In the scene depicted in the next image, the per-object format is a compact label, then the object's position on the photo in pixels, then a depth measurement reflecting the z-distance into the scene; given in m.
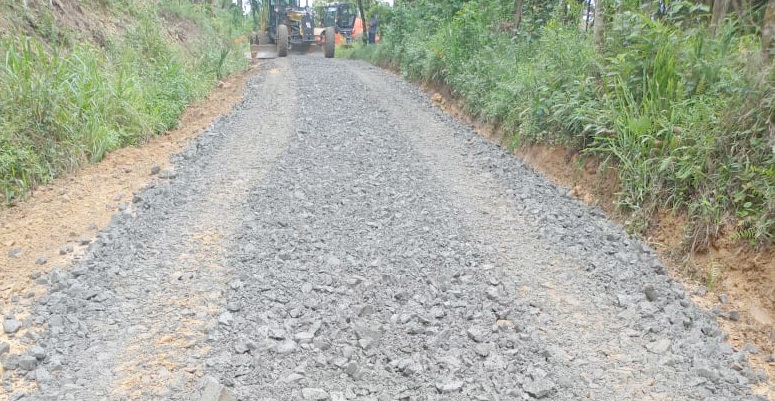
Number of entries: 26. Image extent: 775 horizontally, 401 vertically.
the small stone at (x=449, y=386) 2.75
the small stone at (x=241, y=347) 2.98
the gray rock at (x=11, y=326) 3.20
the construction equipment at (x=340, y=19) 29.62
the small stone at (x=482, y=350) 3.02
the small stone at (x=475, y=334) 3.15
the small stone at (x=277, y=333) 3.12
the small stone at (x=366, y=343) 3.04
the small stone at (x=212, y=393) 2.57
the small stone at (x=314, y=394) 2.68
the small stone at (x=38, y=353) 2.96
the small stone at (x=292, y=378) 2.78
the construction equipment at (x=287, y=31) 20.94
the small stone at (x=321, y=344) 3.04
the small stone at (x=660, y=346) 3.09
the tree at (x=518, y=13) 10.49
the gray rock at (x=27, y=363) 2.88
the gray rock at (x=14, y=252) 4.19
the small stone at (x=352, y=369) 2.84
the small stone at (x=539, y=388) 2.72
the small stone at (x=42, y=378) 2.74
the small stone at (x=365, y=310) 3.38
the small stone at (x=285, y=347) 3.00
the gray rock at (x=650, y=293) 3.62
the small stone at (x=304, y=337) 3.09
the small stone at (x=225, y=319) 3.25
